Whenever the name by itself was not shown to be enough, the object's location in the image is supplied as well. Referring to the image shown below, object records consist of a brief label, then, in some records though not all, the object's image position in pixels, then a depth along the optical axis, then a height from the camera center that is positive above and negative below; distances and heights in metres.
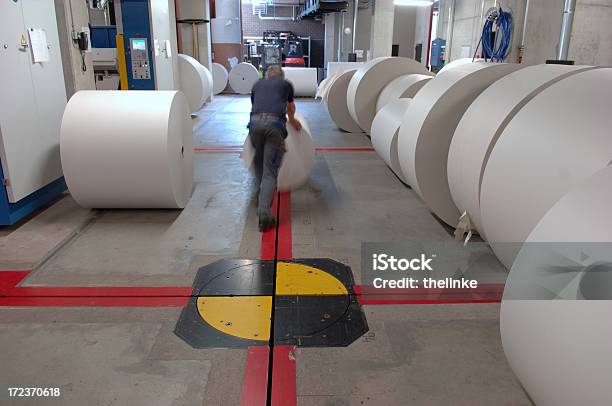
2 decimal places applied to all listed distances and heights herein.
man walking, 4.31 -0.62
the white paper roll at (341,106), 9.27 -0.90
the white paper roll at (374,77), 7.87 -0.29
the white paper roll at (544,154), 2.39 -0.49
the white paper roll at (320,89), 13.29 -0.90
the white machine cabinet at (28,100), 3.99 -0.38
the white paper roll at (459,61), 8.57 -0.02
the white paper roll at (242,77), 15.51 -0.60
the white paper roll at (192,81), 10.62 -0.50
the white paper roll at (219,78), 15.72 -0.64
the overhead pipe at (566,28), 7.62 +0.51
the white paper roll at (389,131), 5.42 -0.84
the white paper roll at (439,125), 4.06 -0.56
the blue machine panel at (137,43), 7.71 +0.24
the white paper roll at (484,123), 3.15 -0.44
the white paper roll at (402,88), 6.57 -0.40
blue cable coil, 7.06 +0.37
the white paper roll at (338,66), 13.87 -0.21
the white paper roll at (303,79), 14.84 -0.62
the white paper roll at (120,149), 4.17 -0.78
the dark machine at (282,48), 20.95 +0.46
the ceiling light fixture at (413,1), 12.83 +1.55
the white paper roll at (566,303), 1.45 -0.80
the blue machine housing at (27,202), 4.07 -1.32
